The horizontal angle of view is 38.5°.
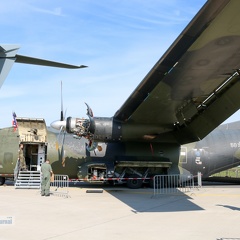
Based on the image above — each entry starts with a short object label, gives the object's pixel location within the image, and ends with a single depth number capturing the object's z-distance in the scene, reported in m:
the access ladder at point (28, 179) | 19.03
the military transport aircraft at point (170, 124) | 9.92
